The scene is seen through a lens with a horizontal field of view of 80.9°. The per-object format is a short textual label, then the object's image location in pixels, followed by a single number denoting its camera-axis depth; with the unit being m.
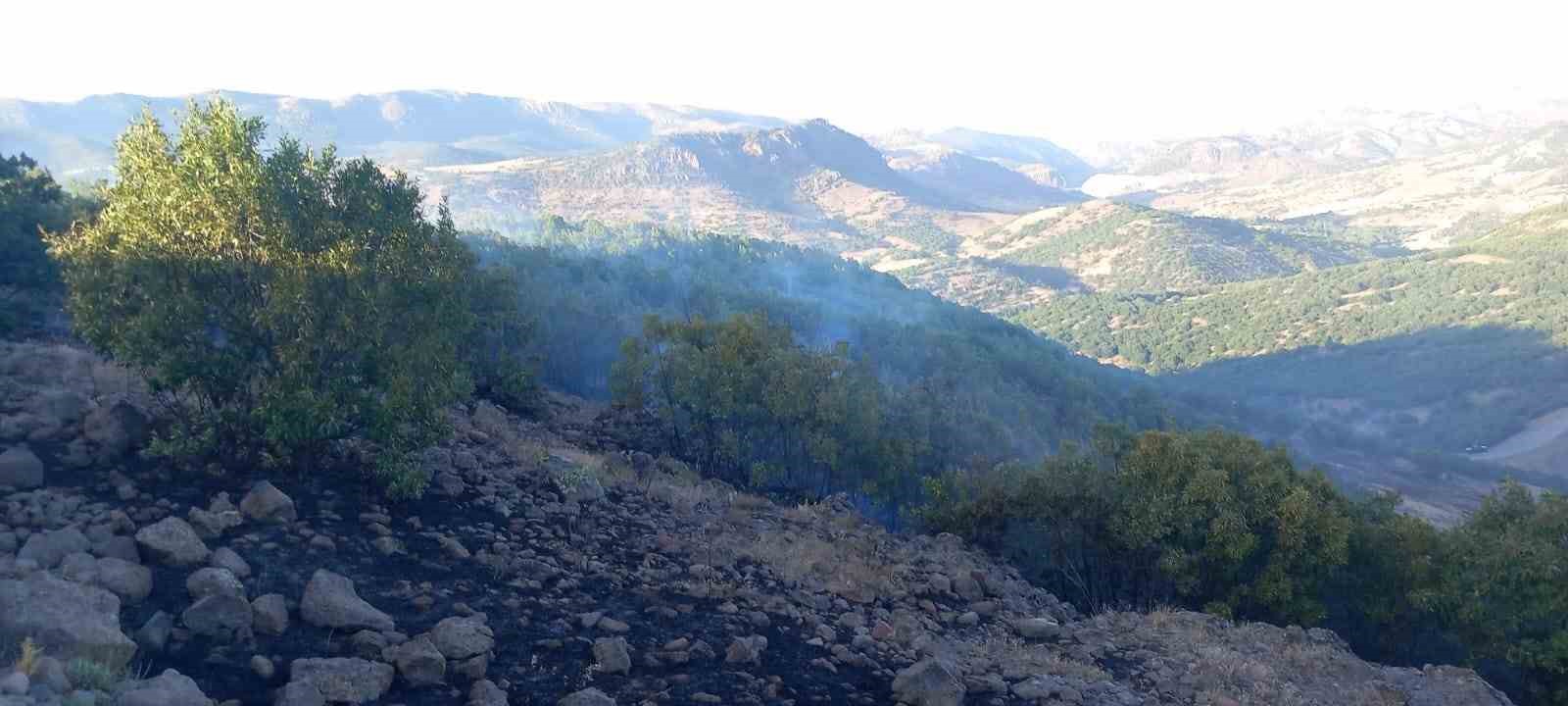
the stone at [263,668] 7.44
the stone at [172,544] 8.60
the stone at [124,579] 7.91
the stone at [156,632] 7.39
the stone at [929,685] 9.03
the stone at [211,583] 8.17
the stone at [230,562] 8.70
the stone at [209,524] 9.34
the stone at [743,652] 9.30
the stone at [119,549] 8.46
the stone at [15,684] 5.79
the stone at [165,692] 6.31
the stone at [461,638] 8.28
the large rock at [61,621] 6.68
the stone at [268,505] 9.89
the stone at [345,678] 7.31
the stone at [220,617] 7.74
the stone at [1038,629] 12.48
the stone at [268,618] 8.01
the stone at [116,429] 10.41
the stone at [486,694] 7.71
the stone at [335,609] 8.27
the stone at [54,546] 8.03
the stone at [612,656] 8.67
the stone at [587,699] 7.84
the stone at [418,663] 7.80
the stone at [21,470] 9.34
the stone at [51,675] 6.12
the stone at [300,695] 7.03
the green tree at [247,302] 10.52
